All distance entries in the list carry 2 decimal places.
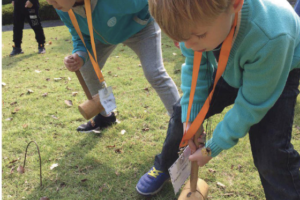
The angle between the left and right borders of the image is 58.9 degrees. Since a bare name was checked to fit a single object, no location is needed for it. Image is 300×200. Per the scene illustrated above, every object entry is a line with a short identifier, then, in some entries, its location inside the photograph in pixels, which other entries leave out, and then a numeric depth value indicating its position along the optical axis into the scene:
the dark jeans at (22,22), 5.46
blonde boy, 1.01
